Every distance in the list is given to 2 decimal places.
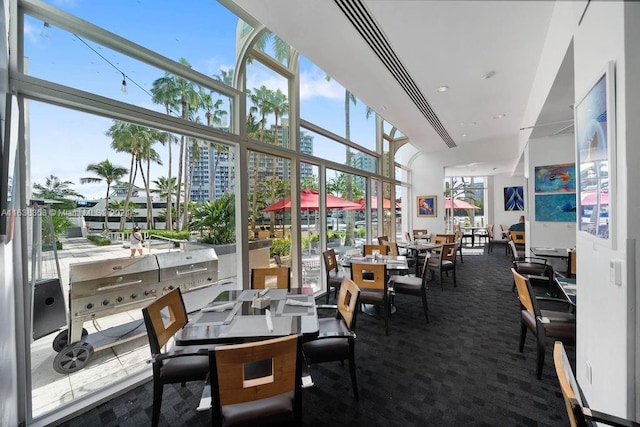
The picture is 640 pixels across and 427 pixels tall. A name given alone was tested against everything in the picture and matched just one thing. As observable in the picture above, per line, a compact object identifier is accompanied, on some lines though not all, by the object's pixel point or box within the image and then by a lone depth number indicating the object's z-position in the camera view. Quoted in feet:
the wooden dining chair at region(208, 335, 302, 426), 4.13
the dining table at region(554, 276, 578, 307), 7.71
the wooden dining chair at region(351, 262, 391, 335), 10.38
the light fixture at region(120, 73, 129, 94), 7.72
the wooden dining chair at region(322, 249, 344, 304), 13.20
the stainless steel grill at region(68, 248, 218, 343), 7.50
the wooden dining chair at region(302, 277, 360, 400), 6.67
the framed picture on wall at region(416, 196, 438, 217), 29.66
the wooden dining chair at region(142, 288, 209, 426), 5.71
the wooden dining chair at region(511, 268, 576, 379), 7.48
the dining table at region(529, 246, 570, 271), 13.96
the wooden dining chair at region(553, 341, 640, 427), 2.96
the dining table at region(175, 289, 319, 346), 5.56
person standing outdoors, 8.41
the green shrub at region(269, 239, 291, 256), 13.19
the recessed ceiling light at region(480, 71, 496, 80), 10.70
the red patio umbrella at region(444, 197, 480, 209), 35.06
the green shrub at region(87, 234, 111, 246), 7.70
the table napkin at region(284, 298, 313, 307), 7.28
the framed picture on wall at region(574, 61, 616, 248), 3.96
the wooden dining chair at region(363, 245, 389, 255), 16.71
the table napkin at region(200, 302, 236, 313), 6.98
